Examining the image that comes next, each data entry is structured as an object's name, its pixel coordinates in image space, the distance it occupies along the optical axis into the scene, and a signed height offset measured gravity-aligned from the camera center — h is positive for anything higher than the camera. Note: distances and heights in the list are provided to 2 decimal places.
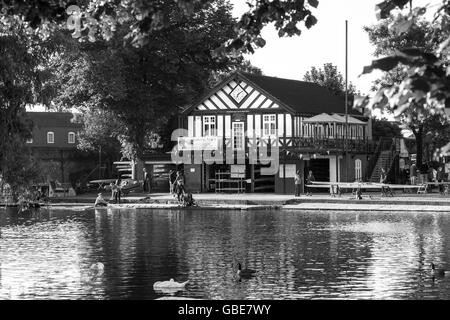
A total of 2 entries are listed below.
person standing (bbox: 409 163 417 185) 59.28 +0.54
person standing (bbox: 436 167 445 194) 54.62 +0.33
